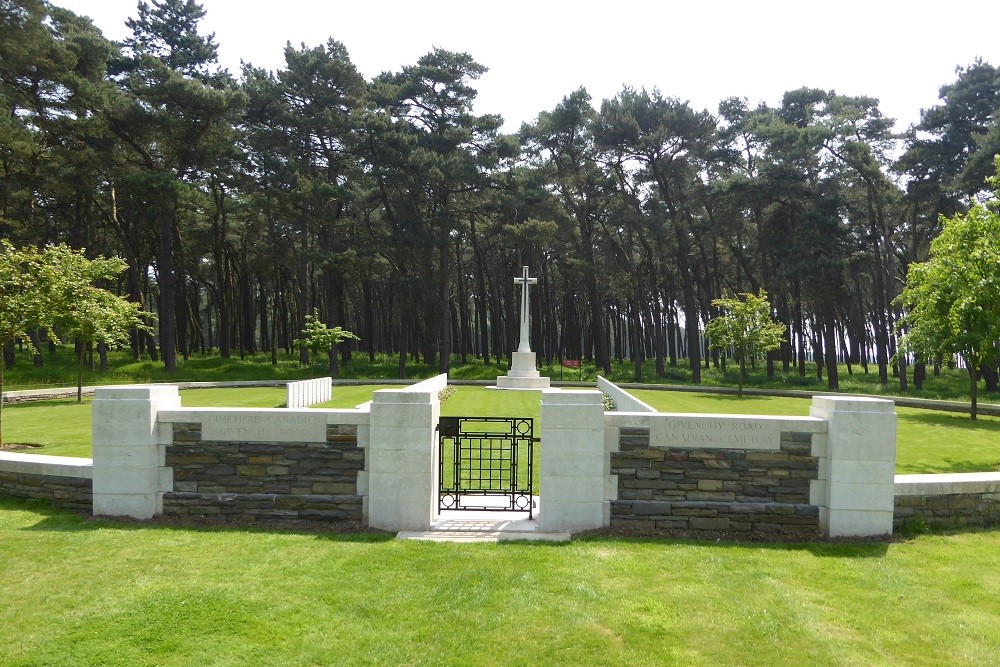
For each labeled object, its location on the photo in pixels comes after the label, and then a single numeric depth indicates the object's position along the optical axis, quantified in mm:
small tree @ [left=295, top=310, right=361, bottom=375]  26078
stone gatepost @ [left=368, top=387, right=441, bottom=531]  6781
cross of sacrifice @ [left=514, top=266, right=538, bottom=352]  30906
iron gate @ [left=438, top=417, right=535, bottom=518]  7617
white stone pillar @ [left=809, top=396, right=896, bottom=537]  6551
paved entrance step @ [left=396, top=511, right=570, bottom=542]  6512
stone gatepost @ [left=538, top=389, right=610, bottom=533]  6715
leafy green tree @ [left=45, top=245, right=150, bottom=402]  13742
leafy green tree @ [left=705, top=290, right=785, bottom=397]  26578
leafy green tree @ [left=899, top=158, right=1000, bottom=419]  10984
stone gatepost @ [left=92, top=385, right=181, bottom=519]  7035
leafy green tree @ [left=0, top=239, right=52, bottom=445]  9891
